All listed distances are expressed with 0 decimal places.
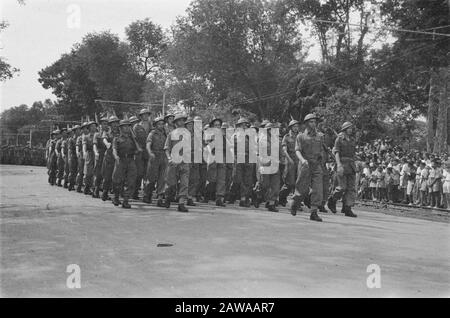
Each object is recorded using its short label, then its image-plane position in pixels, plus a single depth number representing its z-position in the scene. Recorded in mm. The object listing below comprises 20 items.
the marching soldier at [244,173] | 13456
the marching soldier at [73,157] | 17402
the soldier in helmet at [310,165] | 10508
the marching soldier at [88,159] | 15406
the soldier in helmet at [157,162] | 12555
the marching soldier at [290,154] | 12812
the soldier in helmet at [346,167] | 11781
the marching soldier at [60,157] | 19153
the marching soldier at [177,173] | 11297
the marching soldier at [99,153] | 14555
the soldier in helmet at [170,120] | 13294
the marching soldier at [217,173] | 13359
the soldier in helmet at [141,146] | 13297
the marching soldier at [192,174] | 13086
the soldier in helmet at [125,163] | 11773
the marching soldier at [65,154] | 18203
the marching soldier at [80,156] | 16391
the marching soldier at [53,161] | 19688
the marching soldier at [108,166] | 13430
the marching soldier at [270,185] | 12273
